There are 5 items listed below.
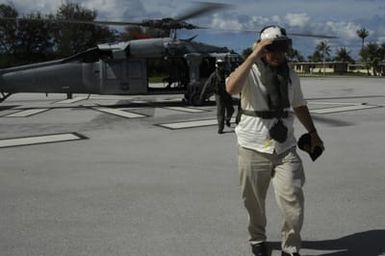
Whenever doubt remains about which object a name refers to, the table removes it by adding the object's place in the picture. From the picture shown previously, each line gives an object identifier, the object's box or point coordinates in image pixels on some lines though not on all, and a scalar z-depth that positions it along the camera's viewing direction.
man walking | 4.02
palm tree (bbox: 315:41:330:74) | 154.75
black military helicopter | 19.25
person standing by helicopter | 12.17
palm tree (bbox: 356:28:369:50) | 143.25
